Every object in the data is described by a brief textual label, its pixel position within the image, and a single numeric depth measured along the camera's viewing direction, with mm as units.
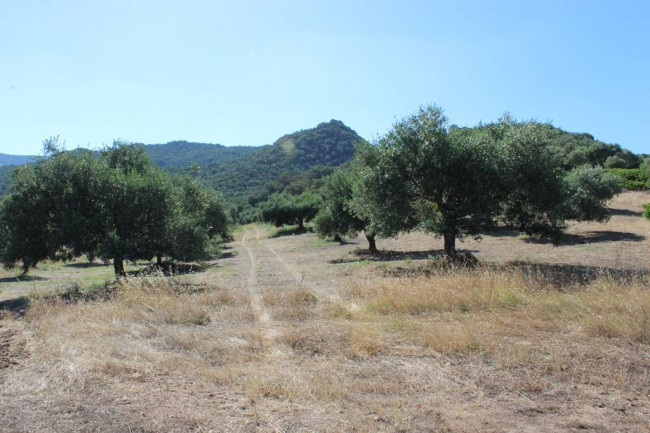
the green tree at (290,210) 65700
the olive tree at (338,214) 28891
